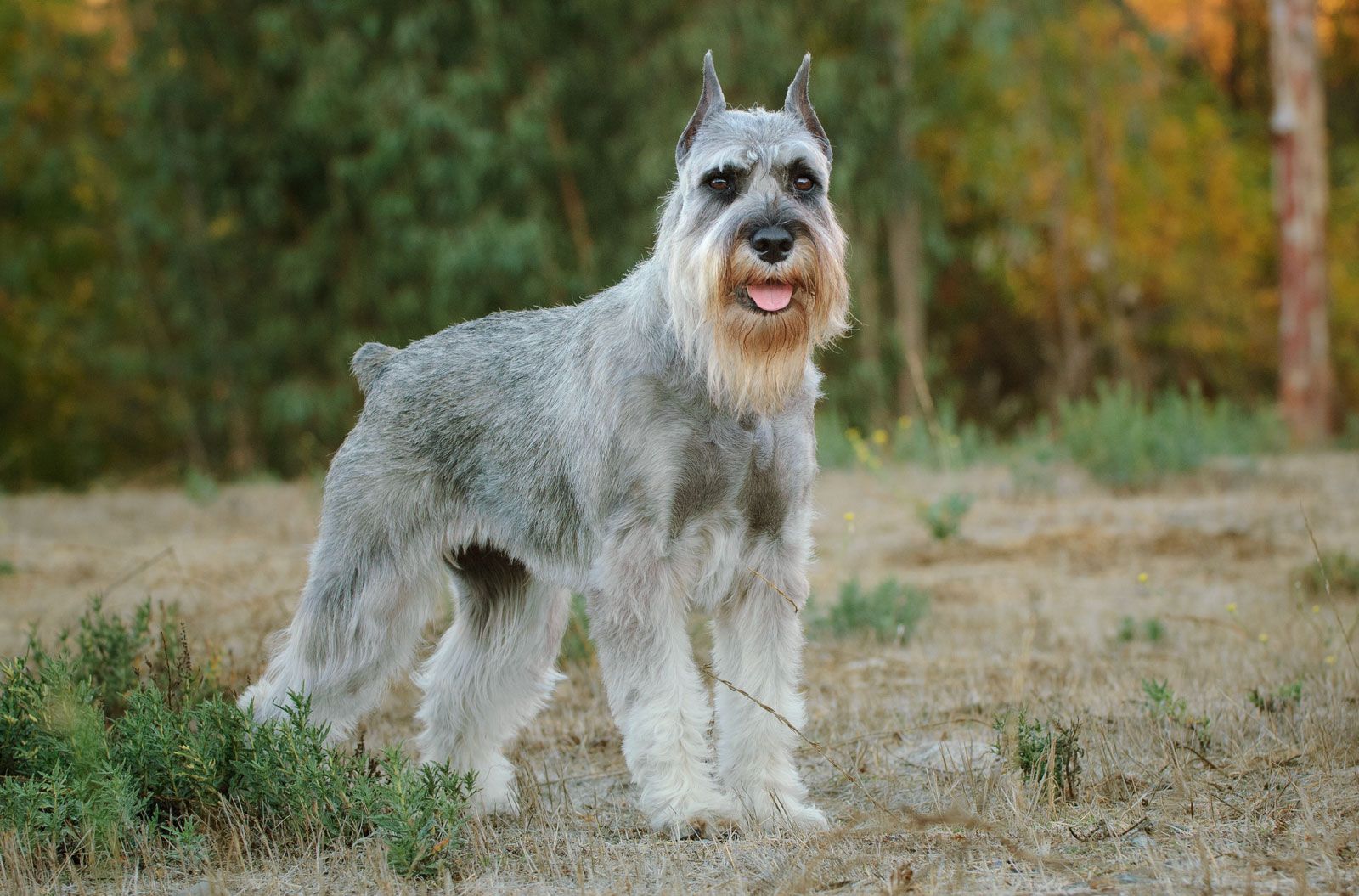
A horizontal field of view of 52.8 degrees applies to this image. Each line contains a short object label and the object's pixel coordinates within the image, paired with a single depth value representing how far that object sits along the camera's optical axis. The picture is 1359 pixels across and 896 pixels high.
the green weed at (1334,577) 8.35
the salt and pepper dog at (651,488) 4.75
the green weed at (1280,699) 5.68
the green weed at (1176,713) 5.30
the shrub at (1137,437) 12.09
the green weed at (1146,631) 7.63
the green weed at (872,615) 8.01
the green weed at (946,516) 9.98
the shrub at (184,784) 4.43
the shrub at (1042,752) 4.77
